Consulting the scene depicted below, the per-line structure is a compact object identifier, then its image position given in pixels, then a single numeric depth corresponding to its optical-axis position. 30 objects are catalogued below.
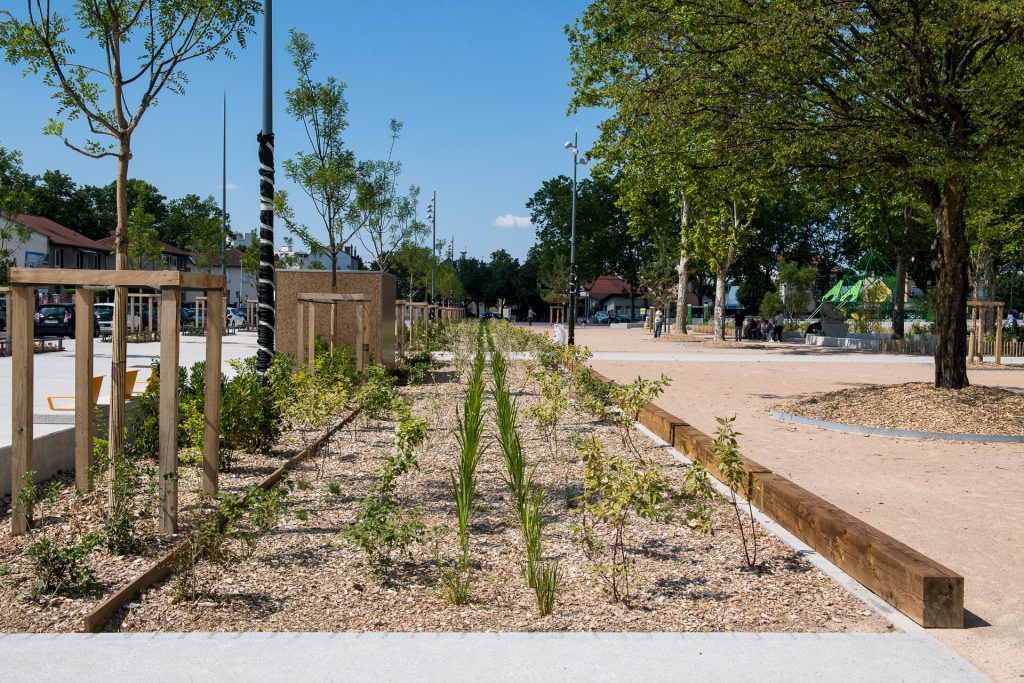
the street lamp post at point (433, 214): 47.60
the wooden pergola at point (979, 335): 23.44
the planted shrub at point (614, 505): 4.54
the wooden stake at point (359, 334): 14.20
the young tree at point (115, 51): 8.09
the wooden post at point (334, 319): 14.90
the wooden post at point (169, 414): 5.07
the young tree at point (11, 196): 24.50
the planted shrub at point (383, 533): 4.50
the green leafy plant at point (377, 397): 9.59
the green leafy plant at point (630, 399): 8.80
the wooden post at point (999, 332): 23.40
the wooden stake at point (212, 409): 5.70
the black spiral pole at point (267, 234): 10.70
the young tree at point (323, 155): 17.84
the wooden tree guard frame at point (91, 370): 5.12
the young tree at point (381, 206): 19.97
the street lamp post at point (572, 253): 33.53
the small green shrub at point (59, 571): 4.18
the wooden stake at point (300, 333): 12.44
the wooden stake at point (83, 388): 5.57
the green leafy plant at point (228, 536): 4.25
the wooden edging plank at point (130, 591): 3.75
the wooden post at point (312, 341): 12.12
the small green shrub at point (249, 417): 7.35
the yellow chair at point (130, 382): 8.38
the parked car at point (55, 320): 30.95
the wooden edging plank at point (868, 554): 3.91
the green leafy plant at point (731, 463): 5.43
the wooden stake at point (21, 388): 5.25
